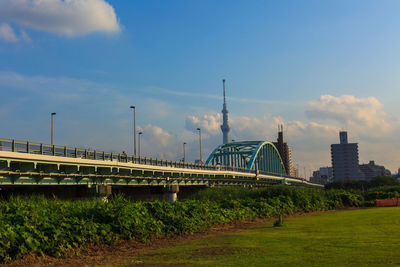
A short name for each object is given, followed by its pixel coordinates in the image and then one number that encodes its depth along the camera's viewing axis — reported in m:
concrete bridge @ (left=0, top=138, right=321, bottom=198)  33.34
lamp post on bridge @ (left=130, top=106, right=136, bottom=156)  70.69
